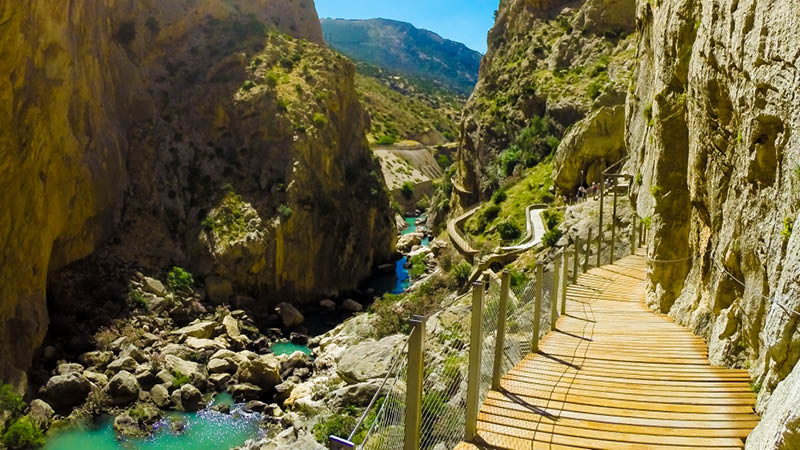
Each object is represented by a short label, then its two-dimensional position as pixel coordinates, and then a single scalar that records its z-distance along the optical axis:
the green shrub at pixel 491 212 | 43.12
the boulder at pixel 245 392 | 23.58
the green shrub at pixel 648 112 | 15.58
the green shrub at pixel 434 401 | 6.15
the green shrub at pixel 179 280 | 33.09
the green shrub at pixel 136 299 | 30.47
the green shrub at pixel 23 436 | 18.05
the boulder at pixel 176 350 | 26.41
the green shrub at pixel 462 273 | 30.88
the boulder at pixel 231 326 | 30.72
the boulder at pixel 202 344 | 27.89
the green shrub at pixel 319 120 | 43.44
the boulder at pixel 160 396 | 22.28
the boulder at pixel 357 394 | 17.00
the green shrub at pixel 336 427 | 14.62
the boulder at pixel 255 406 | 22.59
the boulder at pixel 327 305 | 38.53
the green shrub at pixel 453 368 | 9.67
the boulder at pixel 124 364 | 24.03
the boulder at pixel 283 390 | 23.69
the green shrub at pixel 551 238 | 26.92
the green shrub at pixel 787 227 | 5.45
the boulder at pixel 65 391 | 21.59
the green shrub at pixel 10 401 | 19.33
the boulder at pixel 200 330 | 29.32
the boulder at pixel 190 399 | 22.42
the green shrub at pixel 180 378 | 23.39
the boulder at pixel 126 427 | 20.10
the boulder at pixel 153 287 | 31.97
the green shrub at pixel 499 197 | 44.70
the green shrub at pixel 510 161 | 52.53
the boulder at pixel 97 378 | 22.88
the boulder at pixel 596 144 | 37.06
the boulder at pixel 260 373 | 24.53
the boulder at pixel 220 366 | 25.28
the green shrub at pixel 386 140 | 87.50
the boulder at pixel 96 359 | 24.78
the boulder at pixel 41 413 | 19.83
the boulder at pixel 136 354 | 25.45
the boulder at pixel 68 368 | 23.44
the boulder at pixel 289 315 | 34.31
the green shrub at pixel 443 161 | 99.00
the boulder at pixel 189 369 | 24.06
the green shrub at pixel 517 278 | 21.21
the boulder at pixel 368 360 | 18.50
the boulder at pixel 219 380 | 24.42
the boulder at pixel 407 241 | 58.81
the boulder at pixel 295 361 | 26.47
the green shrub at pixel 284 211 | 37.91
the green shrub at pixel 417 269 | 43.97
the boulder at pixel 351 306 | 38.22
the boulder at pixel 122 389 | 22.02
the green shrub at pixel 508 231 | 36.56
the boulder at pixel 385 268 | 49.44
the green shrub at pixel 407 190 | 81.62
